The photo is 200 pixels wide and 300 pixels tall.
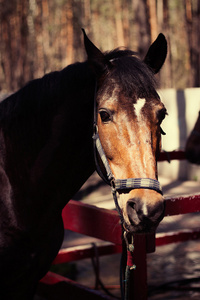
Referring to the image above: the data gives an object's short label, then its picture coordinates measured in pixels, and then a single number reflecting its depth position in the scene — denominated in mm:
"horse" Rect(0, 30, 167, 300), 2301
